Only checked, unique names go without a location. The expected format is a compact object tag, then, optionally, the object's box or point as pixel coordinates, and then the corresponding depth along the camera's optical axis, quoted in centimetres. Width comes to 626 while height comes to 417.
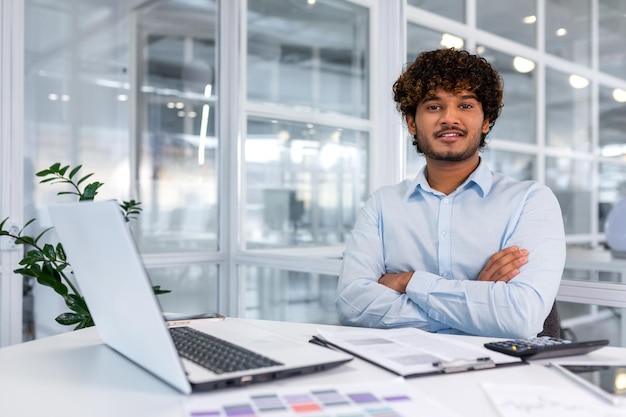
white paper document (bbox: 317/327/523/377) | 102
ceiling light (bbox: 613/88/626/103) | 277
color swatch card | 80
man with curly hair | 148
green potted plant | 223
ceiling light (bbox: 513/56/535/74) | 334
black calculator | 109
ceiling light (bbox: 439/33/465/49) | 304
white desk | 85
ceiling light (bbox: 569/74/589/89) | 343
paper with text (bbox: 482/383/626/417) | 81
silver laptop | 84
